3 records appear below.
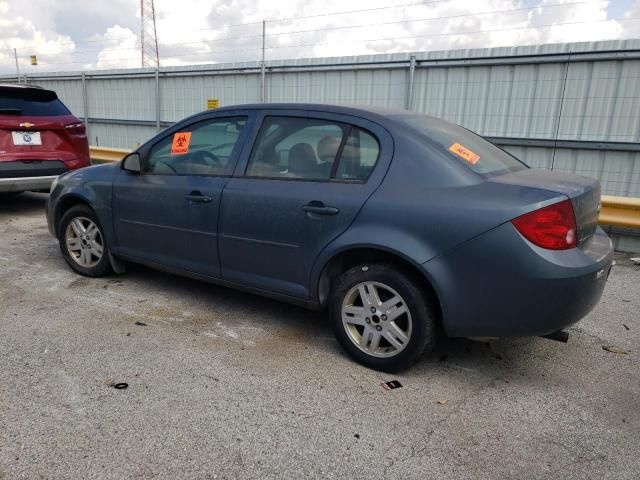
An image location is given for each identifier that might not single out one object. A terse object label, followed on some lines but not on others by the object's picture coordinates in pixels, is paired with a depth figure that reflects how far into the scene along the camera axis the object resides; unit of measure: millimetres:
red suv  6438
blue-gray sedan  2664
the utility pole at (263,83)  9656
